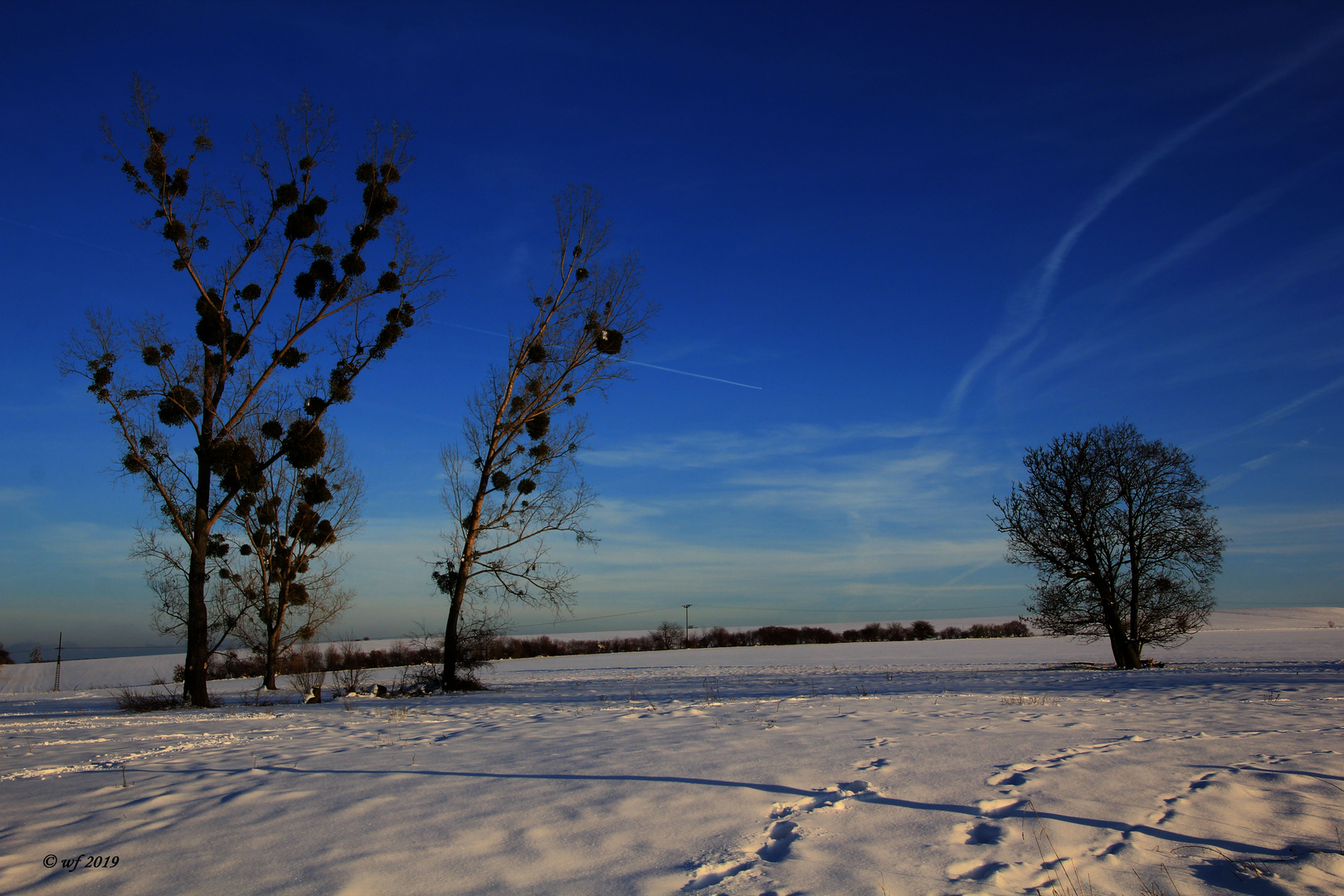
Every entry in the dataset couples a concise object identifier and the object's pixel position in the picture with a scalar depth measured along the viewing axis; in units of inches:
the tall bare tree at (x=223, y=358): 578.9
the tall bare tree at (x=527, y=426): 701.3
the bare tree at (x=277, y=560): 919.0
